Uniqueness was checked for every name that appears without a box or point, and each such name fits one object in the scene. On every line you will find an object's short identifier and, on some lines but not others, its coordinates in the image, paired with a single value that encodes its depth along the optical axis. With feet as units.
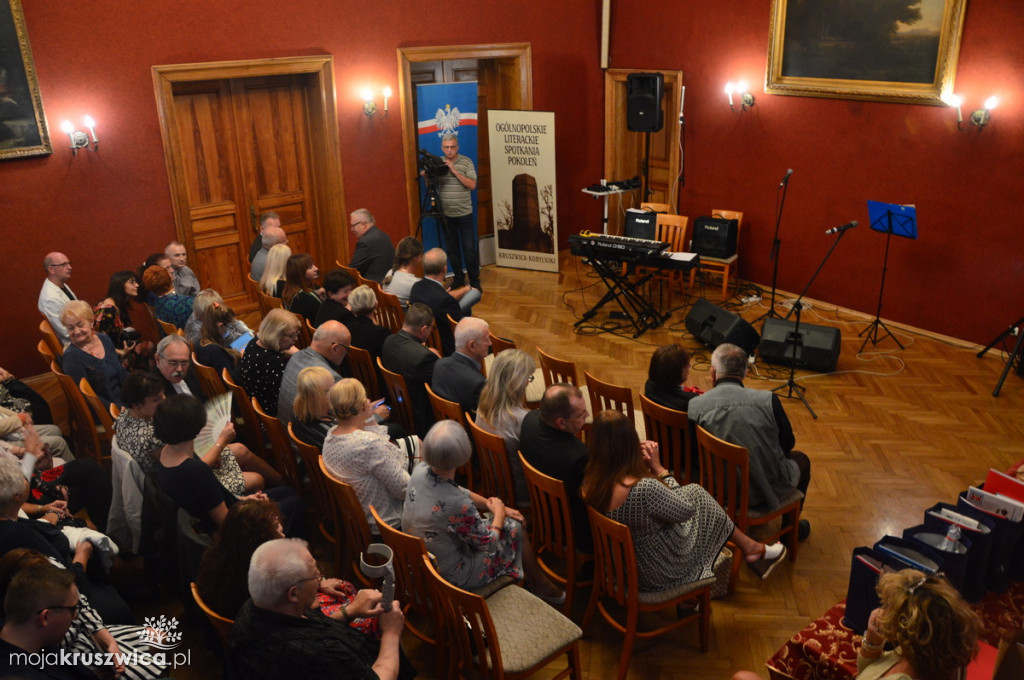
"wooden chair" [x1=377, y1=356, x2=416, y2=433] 15.29
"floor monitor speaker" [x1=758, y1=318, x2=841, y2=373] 21.21
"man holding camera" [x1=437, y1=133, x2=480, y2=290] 27.76
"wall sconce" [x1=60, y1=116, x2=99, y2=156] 20.97
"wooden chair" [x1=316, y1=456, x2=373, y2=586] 11.23
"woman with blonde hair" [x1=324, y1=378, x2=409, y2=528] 11.63
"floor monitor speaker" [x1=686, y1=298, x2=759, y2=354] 21.80
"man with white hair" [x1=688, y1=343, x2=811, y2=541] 12.67
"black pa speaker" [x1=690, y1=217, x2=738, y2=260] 27.04
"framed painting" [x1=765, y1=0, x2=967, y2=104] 21.84
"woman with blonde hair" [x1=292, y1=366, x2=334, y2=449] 12.71
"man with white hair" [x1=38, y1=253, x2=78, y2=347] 19.25
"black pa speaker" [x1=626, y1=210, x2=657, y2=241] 26.13
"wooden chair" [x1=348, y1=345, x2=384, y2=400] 16.70
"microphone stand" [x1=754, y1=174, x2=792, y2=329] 24.37
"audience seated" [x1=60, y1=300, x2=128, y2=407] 15.76
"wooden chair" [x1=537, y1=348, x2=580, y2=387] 15.46
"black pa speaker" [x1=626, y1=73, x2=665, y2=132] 28.17
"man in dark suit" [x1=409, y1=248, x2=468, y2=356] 18.60
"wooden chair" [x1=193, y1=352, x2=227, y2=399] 15.07
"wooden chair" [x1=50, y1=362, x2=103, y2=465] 15.02
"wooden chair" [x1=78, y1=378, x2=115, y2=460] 14.46
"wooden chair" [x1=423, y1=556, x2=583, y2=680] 9.37
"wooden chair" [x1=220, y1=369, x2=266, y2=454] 14.76
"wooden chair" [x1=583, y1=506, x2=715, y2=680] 10.43
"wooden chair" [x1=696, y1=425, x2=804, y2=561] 12.12
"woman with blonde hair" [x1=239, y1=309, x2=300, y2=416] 15.01
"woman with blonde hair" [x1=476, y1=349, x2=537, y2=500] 12.97
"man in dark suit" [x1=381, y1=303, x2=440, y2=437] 15.40
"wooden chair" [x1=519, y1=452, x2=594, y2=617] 11.17
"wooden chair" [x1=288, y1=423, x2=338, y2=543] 12.03
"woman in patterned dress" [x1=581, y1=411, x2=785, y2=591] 10.66
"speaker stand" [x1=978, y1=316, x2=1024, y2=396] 19.75
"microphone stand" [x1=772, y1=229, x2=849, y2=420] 20.01
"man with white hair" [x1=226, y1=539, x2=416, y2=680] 7.88
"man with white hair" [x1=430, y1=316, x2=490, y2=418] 14.52
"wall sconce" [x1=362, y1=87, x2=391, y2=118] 26.48
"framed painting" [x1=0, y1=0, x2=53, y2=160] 19.48
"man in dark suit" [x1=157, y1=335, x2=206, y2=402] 14.58
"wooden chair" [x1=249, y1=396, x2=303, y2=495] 13.14
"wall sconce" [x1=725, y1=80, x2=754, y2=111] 26.86
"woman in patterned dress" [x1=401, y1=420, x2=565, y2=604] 10.47
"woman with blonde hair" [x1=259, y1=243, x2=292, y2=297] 20.58
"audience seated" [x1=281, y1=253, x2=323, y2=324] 19.03
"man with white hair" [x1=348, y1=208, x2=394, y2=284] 23.18
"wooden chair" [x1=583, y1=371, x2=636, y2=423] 14.06
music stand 21.30
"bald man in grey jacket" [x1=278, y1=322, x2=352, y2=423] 14.43
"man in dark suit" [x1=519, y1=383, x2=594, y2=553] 11.50
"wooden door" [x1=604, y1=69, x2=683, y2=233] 30.30
